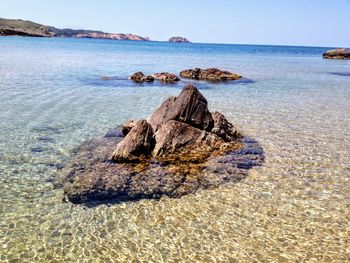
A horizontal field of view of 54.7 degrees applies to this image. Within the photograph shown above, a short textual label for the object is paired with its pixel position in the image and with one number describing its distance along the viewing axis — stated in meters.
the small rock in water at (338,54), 106.69
